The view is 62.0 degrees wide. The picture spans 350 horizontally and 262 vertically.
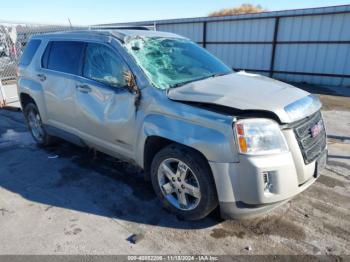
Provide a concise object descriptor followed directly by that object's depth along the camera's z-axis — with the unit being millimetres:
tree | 44156
